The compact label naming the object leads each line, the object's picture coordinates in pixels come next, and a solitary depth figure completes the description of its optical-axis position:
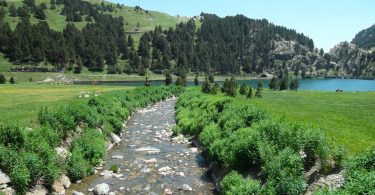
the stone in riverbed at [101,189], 23.25
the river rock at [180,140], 38.88
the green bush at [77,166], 25.24
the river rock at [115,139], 37.96
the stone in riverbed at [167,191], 23.58
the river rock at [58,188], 22.52
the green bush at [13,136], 22.05
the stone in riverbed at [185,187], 24.33
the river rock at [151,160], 31.00
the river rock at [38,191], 20.59
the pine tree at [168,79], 145.00
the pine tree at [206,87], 75.97
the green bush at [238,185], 19.52
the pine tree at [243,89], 78.69
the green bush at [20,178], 19.44
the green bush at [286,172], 17.72
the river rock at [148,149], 35.03
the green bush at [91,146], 28.66
